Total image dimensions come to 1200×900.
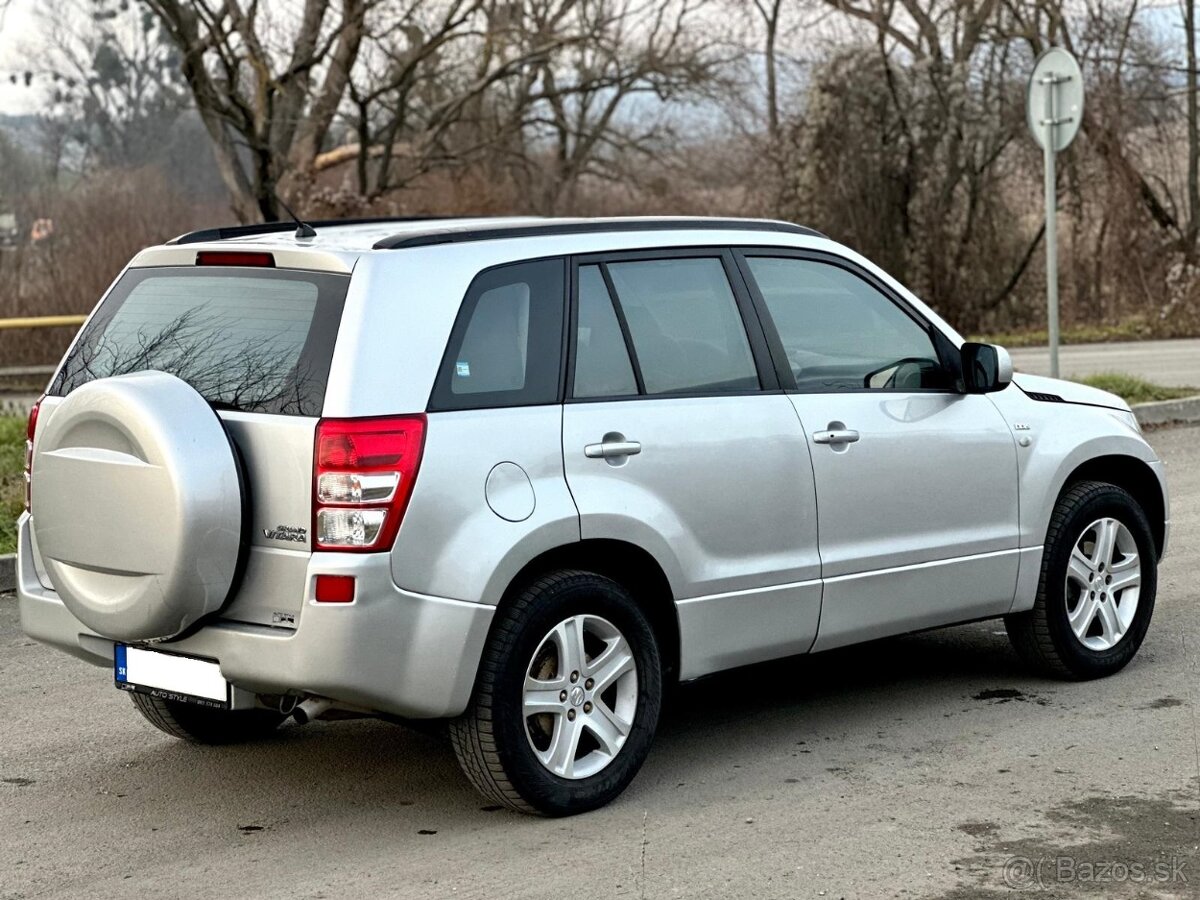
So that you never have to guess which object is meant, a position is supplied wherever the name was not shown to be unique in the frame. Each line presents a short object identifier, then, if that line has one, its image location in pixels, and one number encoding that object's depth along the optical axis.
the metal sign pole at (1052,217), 13.62
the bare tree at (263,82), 21.12
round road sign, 13.74
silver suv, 4.56
